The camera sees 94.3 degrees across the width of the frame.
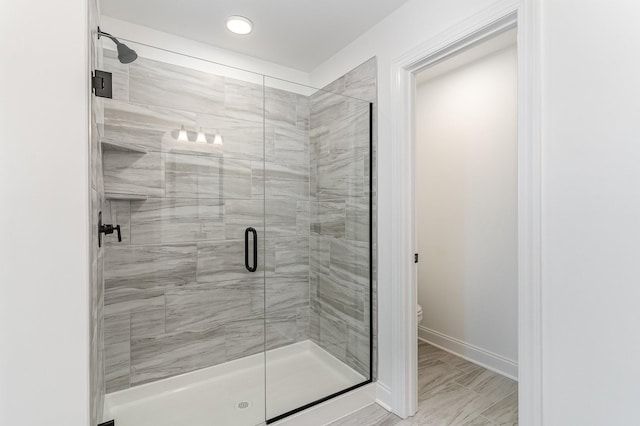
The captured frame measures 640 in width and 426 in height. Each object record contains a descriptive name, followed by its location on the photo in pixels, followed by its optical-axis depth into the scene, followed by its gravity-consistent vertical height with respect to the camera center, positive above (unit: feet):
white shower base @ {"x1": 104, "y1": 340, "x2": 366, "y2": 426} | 5.61 -3.83
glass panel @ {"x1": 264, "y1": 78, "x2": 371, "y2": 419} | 6.96 -0.66
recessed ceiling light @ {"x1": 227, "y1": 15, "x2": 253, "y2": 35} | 6.40 +4.12
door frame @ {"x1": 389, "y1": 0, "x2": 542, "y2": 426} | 4.03 +0.15
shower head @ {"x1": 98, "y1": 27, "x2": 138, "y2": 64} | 4.85 +2.70
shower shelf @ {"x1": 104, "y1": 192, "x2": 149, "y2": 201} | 5.67 +0.28
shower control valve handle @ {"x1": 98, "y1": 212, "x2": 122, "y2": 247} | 4.27 -0.28
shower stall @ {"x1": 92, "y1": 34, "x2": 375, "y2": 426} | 5.92 -0.73
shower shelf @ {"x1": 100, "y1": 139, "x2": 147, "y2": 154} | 5.40 +1.20
